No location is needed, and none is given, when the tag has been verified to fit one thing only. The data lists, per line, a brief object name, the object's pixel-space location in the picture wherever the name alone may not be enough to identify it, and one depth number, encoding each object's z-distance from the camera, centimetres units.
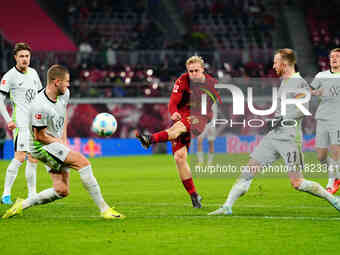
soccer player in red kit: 1955
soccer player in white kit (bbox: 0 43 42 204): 2187
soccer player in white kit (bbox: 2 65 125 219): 1661
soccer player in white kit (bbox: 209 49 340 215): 1686
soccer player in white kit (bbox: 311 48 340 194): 2416
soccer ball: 1844
